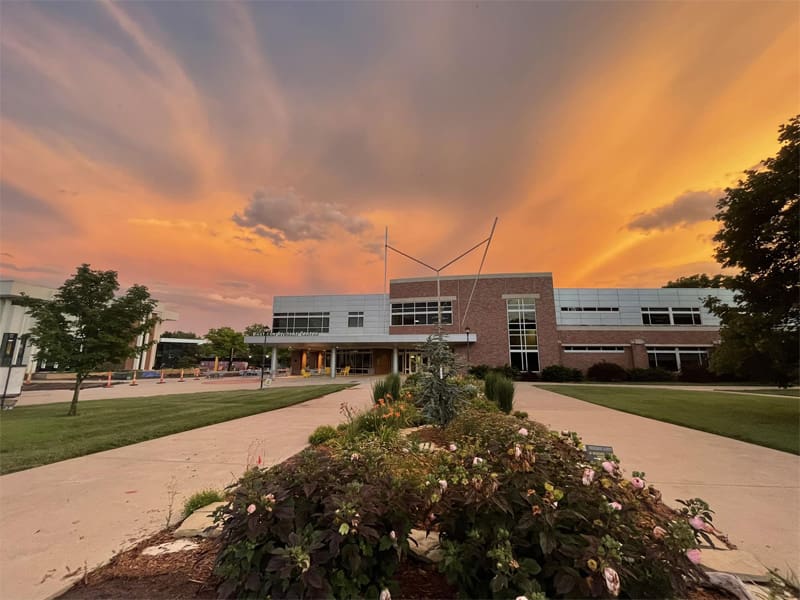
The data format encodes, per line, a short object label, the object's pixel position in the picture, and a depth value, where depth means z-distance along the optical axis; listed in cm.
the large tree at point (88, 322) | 991
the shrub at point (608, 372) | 3078
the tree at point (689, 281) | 5497
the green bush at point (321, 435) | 635
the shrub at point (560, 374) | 3039
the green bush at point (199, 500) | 351
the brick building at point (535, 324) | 3281
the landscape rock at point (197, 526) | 297
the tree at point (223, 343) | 5725
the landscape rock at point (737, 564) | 244
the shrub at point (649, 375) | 3041
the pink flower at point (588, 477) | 193
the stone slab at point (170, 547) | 277
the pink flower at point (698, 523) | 171
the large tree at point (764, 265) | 857
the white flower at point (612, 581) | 142
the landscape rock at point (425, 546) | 245
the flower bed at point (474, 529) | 169
